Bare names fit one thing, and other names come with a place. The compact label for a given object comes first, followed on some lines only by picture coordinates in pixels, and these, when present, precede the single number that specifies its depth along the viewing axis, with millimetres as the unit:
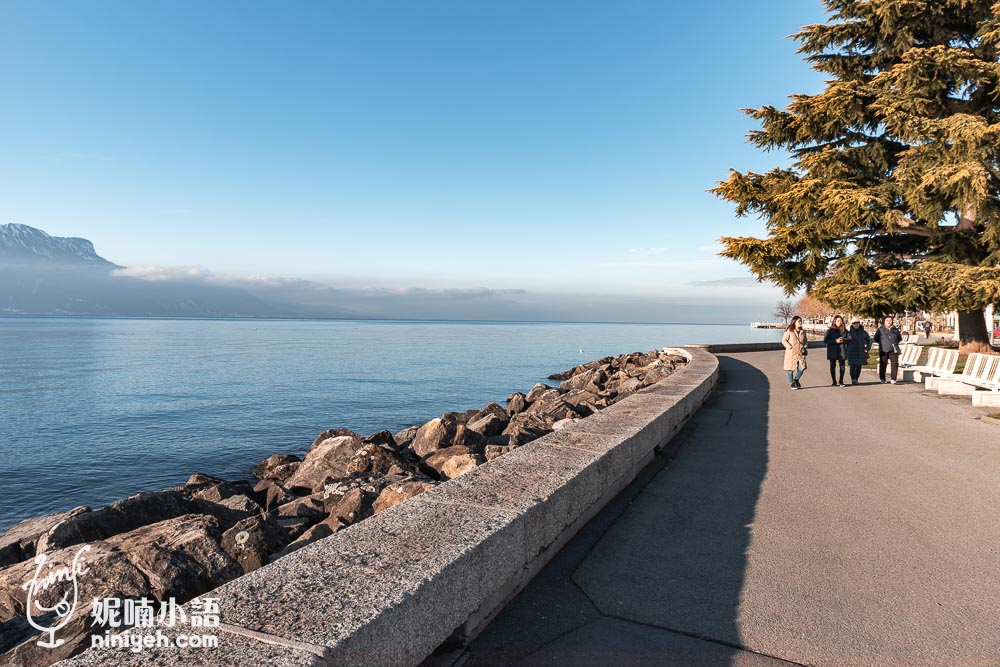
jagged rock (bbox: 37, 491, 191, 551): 5535
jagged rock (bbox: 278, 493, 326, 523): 6258
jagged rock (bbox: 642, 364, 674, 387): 13234
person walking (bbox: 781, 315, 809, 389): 13586
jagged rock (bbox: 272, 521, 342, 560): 4324
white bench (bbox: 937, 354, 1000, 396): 11969
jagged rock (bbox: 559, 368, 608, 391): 18609
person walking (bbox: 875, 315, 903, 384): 14750
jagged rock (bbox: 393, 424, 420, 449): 12648
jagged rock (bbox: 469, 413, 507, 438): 10781
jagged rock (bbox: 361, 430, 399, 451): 11330
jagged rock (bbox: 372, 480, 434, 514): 5102
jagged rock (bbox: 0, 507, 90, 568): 5949
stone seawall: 1941
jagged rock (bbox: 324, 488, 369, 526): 5293
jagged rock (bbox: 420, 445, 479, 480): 6438
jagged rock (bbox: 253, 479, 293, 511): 8016
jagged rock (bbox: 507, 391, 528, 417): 16984
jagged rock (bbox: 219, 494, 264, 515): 6465
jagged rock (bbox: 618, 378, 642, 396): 12688
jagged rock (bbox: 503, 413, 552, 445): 7938
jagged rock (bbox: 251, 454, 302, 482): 10688
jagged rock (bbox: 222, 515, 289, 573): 4297
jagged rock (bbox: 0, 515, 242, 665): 3846
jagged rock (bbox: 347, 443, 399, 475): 8453
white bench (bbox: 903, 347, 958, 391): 13930
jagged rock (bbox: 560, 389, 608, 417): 10219
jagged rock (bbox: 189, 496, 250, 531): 6305
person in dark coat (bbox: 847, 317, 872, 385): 14516
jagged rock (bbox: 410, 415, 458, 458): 10062
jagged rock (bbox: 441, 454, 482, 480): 6383
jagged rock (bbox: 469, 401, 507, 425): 12533
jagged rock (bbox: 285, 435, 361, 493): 8820
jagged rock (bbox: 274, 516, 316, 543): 5414
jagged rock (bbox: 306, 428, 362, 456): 11048
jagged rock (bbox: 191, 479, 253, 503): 7734
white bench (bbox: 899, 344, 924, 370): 17869
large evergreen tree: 18438
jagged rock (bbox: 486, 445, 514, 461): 6952
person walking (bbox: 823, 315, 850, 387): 14580
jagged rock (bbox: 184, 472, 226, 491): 9312
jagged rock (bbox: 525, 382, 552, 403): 17428
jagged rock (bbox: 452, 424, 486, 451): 9547
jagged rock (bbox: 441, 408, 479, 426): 13852
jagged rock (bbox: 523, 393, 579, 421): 9867
